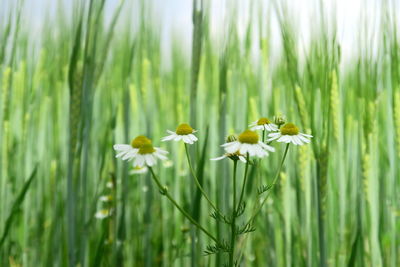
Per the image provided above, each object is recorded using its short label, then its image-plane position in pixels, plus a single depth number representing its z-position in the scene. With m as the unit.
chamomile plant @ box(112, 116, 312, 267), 0.37
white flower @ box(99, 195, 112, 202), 0.66
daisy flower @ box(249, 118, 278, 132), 0.39
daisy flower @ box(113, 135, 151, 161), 0.39
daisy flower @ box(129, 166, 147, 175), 0.59
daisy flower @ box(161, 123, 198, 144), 0.39
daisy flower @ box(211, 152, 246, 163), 0.38
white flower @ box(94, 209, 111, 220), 0.64
